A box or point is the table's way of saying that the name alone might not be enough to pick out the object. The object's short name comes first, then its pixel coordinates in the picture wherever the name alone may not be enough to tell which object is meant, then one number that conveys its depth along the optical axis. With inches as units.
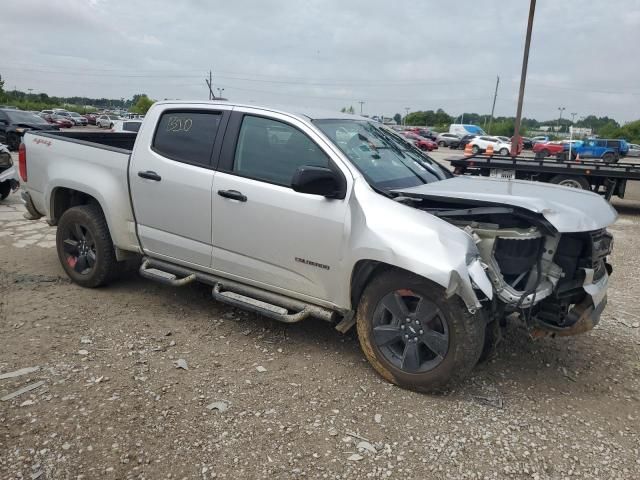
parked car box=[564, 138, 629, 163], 1167.6
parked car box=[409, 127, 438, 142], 1985.9
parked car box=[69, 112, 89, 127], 1844.2
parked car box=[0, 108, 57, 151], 688.4
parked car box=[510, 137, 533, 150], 1867.2
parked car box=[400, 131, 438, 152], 1513.3
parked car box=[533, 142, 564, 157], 1391.5
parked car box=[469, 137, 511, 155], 1493.1
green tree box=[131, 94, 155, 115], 2826.3
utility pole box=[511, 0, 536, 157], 868.0
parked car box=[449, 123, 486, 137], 1990.7
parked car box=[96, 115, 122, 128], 1851.6
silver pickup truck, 126.2
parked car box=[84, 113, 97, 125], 2056.5
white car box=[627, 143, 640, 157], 1504.7
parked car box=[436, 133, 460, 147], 1813.2
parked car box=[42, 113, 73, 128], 1483.8
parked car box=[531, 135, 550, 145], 2096.2
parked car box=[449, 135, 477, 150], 1743.4
